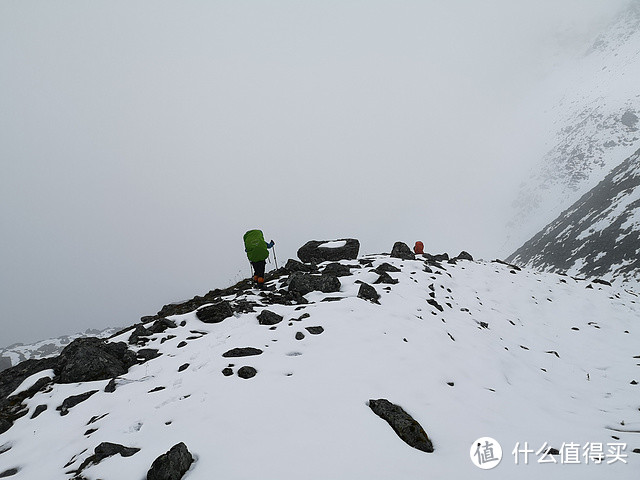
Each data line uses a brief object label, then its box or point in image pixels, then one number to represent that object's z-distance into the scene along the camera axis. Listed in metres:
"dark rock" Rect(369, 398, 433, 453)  4.87
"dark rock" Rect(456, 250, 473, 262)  24.79
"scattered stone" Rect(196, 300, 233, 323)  10.59
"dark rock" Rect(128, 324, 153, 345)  9.78
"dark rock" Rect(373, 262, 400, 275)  15.48
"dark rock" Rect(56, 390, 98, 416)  6.85
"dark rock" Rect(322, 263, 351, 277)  14.80
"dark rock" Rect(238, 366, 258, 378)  6.50
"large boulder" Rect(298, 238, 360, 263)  20.25
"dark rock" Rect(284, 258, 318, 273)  16.51
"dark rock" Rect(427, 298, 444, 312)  12.22
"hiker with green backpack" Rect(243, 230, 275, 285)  14.59
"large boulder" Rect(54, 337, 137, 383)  7.98
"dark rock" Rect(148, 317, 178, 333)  10.36
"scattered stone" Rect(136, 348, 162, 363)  8.69
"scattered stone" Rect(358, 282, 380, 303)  11.45
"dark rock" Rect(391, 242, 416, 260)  20.46
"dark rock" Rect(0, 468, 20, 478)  5.13
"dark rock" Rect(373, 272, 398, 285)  13.61
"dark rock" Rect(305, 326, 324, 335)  8.51
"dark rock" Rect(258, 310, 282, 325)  9.57
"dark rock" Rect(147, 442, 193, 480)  4.08
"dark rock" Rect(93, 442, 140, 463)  4.73
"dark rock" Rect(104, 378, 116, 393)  7.18
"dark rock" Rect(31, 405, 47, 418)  6.94
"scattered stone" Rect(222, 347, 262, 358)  7.48
